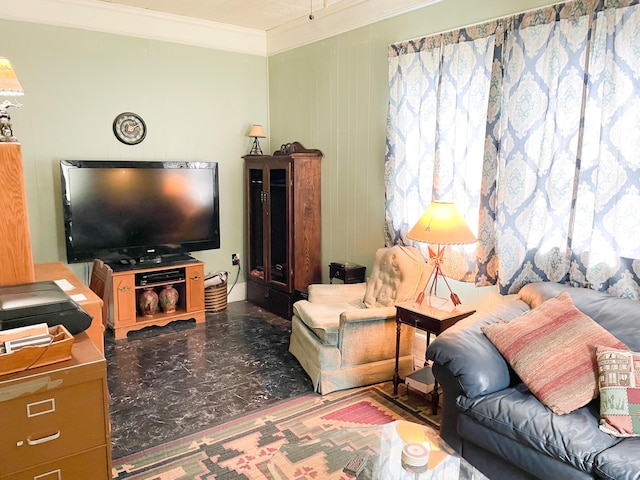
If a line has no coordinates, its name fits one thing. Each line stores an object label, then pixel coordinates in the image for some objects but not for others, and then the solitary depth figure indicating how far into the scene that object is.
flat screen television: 4.30
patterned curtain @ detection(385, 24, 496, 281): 3.35
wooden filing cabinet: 1.65
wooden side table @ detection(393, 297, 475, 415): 2.99
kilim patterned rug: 2.50
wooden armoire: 4.73
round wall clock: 4.62
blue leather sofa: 1.98
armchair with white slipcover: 3.32
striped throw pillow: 2.22
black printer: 1.89
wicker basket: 5.09
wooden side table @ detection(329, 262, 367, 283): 4.34
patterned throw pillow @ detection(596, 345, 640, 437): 2.04
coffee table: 1.93
